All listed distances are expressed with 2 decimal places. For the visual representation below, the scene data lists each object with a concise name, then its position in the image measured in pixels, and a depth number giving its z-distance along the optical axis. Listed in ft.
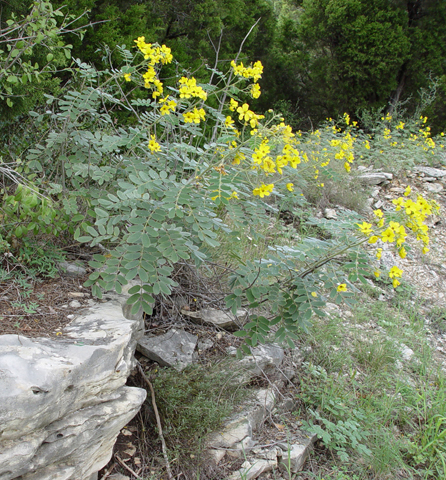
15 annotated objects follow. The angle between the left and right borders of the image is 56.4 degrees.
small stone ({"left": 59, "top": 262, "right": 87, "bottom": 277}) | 6.90
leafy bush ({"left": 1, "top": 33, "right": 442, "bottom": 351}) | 5.43
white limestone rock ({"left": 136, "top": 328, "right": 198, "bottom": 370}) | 6.85
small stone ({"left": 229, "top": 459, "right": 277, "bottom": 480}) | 5.80
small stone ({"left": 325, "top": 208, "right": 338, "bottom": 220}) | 15.11
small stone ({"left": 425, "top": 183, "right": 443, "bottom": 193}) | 19.38
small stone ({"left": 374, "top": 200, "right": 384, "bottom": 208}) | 16.97
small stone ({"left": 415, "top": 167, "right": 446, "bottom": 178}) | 20.25
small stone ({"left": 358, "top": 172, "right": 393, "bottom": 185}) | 18.07
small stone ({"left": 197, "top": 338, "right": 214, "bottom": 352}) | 7.70
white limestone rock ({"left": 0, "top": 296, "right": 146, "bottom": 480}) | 4.16
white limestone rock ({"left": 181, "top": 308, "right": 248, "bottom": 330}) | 8.14
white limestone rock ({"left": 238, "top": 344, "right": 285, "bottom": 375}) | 7.32
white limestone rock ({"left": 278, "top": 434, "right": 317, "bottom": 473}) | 6.30
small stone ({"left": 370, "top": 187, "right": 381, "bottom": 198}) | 17.60
